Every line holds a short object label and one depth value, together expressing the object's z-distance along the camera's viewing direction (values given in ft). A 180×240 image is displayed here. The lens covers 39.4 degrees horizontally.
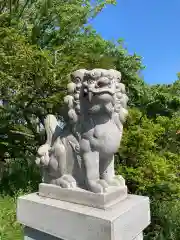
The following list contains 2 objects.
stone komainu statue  6.73
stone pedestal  5.89
